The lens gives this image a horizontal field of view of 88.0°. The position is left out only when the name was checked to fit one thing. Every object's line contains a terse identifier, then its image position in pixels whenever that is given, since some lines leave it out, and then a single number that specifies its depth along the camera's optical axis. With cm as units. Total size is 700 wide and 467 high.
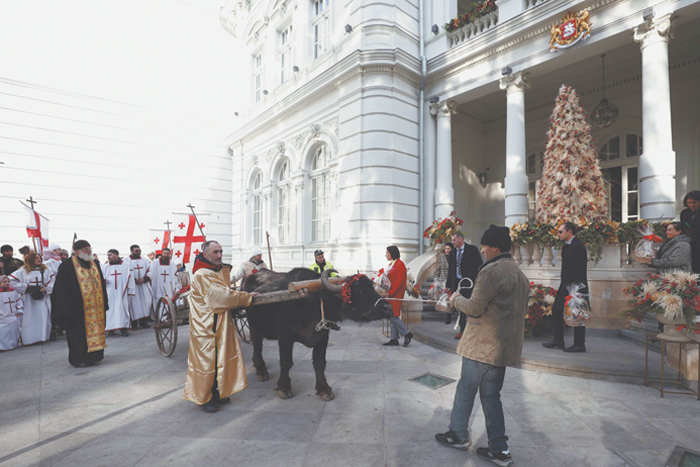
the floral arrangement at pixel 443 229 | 1022
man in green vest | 812
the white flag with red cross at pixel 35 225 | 888
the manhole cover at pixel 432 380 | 476
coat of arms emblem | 841
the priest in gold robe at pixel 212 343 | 408
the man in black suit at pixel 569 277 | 541
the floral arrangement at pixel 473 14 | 1039
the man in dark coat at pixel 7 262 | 794
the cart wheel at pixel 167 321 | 589
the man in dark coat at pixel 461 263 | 668
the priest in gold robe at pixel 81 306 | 592
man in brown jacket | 297
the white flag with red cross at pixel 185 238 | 902
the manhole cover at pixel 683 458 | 295
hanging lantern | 989
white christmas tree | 737
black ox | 410
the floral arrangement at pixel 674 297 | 424
